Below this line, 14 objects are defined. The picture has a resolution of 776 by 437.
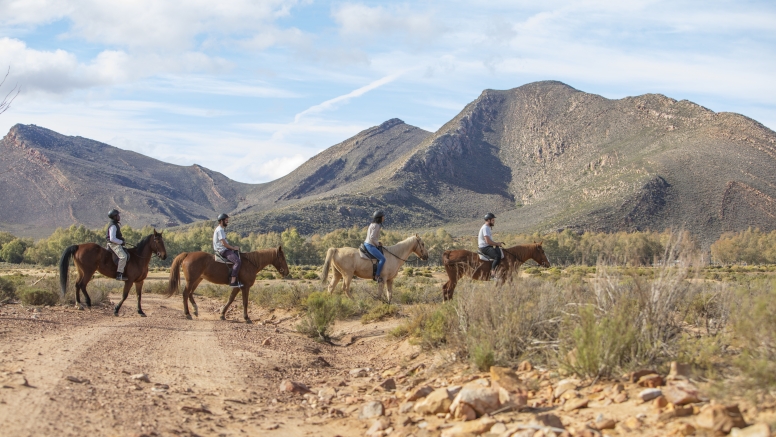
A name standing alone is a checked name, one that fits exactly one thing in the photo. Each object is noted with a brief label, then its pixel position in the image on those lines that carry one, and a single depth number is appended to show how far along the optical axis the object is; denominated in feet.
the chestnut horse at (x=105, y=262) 49.39
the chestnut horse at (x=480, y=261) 48.49
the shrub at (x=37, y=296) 53.88
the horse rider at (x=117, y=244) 50.16
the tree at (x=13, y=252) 241.76
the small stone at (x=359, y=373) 31.41
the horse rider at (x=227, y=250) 50.37
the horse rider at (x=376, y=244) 52.80
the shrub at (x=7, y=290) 57.57
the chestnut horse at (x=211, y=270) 50.31
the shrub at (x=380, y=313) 48.26
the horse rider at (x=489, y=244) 48.32
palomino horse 53.78
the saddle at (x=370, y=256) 53.21
